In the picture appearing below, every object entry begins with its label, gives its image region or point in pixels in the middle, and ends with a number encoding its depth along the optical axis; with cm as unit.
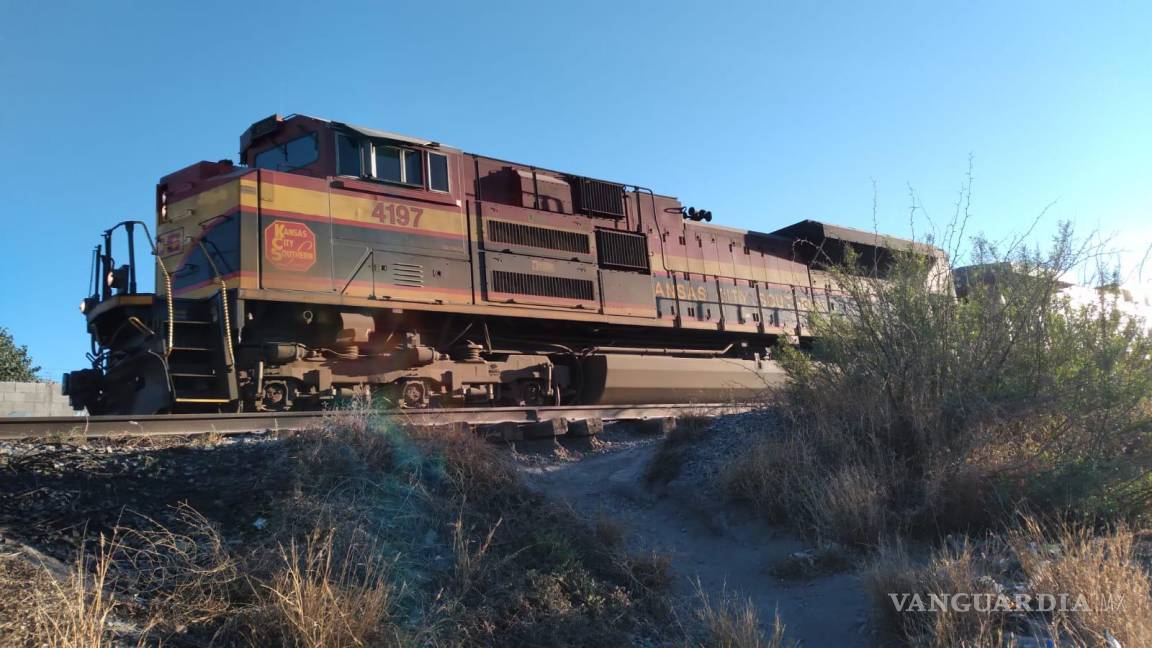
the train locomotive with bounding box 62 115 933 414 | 797
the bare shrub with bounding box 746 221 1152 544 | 562
